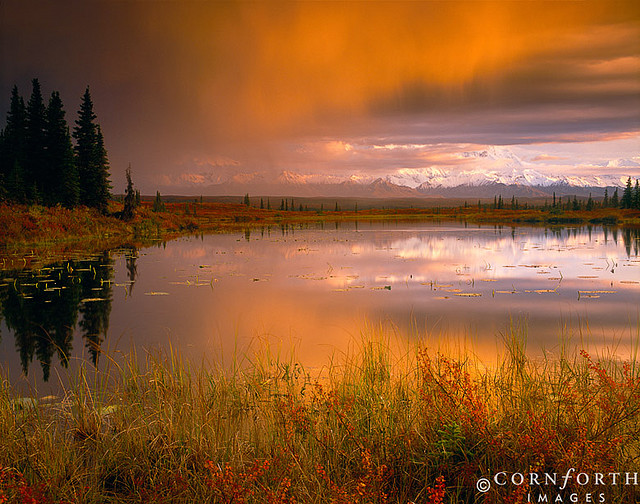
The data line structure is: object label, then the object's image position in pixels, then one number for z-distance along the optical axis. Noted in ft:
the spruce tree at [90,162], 177.47
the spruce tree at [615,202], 492.58
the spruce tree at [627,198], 377.58
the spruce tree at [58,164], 161.99
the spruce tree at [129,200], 173.85
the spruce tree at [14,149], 140.46
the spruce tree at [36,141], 166.30
